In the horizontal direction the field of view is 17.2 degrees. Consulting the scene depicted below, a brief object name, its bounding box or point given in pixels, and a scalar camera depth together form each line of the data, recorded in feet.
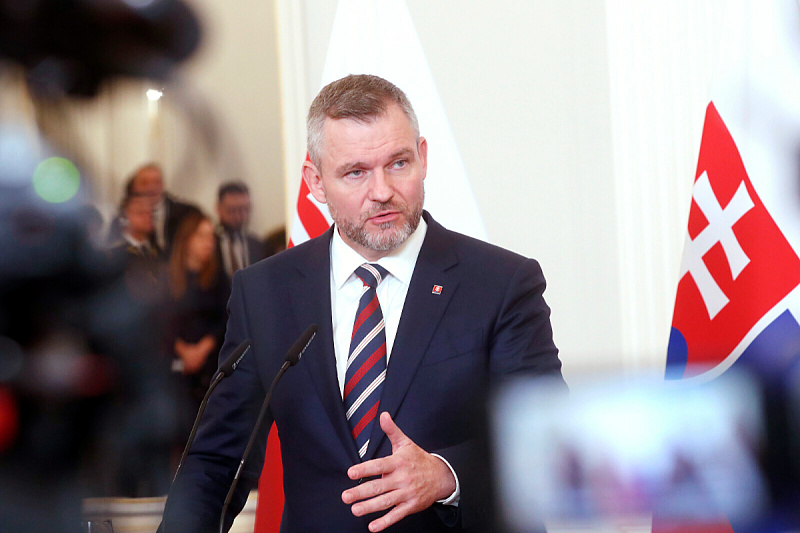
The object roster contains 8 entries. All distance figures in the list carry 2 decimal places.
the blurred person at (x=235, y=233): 14.19
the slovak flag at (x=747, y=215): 12.83
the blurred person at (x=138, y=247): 13.40
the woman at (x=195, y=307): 13.69
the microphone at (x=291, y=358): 10.49
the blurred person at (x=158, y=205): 13.67
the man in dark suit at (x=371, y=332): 11.44
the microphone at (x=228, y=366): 10.65
